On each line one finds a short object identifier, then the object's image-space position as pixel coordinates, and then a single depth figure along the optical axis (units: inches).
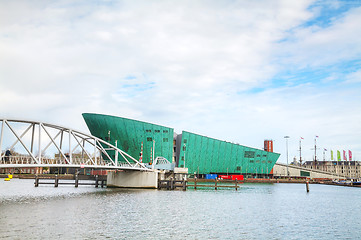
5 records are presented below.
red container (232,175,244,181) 4282.7
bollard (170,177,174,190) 2549.2
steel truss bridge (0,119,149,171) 1586.5
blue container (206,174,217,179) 4217.0
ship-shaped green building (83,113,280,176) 3784.5
